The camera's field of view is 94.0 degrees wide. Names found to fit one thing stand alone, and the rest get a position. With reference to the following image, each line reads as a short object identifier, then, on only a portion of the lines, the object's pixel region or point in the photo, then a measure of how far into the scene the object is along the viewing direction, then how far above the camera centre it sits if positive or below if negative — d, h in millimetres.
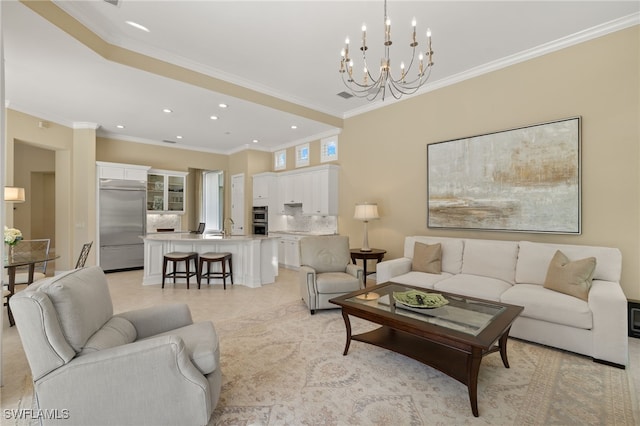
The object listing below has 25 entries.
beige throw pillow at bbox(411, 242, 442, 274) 4098 -633
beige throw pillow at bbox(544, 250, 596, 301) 2879 -620
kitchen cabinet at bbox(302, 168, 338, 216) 6285 +465
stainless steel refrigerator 6312 -183
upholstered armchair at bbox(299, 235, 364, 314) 3850 -799
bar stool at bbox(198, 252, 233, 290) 5070 -883
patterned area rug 1942 -1316
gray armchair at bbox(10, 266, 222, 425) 1498 -819
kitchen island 5293 -698
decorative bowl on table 2555 -760
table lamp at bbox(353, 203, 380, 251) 5133 +13
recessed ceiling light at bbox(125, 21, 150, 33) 3232 +2071
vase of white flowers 3295 -252
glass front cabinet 7324 +582
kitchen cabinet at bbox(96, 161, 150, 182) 6289 +950
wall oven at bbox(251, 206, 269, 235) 7613 -163
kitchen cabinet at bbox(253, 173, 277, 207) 7566 +636
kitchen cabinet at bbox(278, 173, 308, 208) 6912 +641
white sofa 2586 -815
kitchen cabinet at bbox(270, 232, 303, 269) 6724 -862
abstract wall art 3566 +452
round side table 4912 -680
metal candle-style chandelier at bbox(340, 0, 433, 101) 2674 +2067
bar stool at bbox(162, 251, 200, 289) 5070 -817
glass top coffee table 2016 -841
